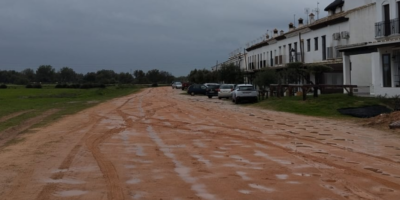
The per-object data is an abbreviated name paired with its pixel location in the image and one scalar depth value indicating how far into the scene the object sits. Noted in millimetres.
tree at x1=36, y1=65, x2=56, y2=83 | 170625
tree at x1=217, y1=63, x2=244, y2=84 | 63500
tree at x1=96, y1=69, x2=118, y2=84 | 148500
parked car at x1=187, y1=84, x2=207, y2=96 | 60062
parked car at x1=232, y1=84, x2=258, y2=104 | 36688
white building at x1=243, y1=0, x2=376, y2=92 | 35500
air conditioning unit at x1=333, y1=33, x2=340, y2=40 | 38288
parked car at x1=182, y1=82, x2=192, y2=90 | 88712
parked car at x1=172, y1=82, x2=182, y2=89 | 94312
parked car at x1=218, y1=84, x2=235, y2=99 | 44959
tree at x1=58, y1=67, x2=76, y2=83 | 177375
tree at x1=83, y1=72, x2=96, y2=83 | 160250
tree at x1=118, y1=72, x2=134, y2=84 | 161725
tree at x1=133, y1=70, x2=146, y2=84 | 161125
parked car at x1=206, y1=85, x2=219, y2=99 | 50625
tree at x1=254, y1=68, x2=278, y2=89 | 40906
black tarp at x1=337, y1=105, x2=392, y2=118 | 22642
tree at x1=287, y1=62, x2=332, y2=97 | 34375
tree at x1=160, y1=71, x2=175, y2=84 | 171200
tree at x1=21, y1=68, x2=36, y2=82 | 167375
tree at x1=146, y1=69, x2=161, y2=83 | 169375
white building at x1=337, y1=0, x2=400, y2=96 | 28328
